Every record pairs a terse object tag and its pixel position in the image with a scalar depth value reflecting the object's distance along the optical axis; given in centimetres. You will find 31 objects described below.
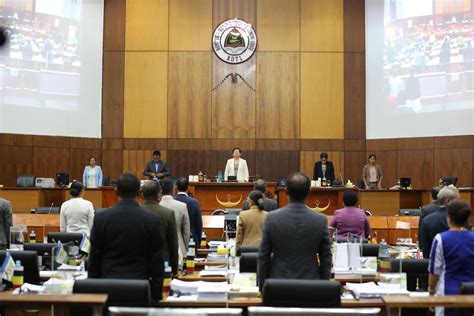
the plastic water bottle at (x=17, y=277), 433
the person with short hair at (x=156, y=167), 1359
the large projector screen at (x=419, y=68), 1414
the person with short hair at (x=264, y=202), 764
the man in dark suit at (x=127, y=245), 403
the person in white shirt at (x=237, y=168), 1330
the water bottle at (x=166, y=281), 429
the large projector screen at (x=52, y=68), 1430
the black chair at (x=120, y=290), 337
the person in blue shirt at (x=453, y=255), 418
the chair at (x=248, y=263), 491
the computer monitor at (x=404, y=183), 1311
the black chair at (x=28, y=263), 469
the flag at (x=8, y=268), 428
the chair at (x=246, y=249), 565
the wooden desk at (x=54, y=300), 310
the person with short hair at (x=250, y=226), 660
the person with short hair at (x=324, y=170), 1402
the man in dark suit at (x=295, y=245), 400
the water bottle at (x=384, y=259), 517
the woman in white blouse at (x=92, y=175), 1392
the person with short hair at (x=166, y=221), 473
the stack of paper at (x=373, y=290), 401
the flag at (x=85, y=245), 595
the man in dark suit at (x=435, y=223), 561
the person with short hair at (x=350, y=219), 683
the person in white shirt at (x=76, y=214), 740
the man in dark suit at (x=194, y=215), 700
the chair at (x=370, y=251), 598
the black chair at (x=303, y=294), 336
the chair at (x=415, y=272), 494
